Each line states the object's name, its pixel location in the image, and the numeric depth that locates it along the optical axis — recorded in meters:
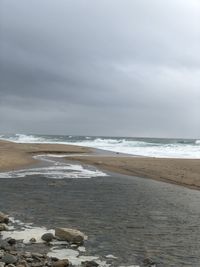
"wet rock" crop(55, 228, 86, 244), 10.68
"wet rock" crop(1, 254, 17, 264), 8.54
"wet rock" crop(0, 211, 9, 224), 12.50
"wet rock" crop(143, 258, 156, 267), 9.08
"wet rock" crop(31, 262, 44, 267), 8.49
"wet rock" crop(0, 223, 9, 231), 11.72
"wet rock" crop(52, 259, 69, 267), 8.61
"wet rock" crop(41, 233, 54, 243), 10.66
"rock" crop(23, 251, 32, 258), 9.11
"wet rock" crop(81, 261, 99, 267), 8.83
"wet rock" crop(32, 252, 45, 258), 9.08
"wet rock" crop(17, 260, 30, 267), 8.33
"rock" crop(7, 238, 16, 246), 10.35
